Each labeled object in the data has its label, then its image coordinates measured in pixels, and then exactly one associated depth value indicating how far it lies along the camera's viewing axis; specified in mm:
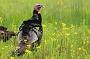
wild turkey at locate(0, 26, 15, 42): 15703
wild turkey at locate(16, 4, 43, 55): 14299
